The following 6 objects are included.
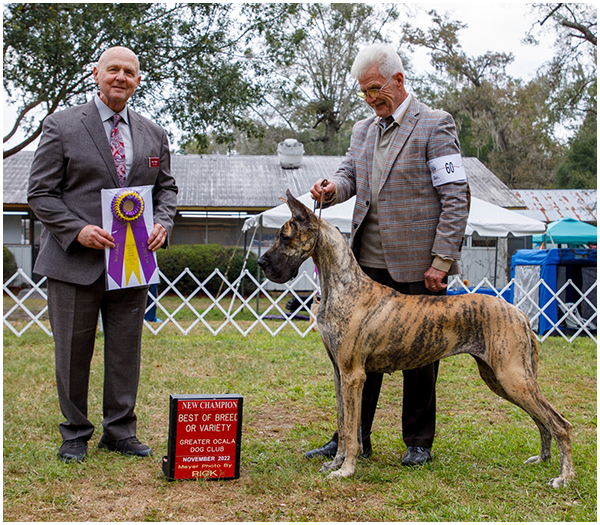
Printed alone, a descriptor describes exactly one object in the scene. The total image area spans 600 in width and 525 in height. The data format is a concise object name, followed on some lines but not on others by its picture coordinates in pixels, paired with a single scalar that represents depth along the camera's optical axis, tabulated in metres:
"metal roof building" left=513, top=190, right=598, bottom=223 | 21.28
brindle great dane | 2.78
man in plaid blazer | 2.95
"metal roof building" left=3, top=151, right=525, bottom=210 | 16.84
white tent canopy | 9.25
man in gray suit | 3.07
